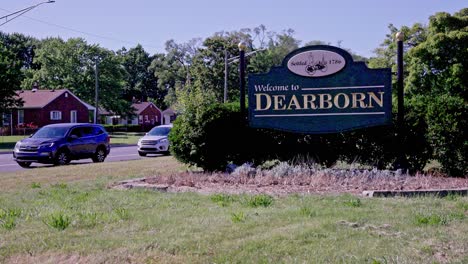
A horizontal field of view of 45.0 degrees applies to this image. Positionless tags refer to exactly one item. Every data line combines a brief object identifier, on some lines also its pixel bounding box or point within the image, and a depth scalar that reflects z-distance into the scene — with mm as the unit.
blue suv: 20375
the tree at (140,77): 106188
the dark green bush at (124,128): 70456
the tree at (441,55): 27922
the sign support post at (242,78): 13191
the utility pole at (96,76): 56559
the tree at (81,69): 65875
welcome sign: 12461
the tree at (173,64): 78250
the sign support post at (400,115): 11922
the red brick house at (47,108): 58938
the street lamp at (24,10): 19409
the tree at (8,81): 39281
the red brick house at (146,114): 87838
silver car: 26281
